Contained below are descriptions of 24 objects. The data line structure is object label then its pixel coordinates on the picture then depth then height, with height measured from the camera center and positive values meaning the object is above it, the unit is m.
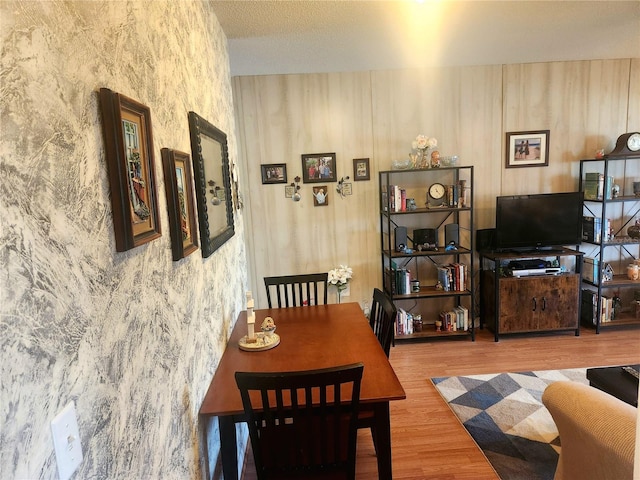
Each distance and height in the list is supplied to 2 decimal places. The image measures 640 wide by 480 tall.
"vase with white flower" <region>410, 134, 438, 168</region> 3.78 +0.35
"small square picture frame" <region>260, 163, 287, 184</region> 4.01 +0.20
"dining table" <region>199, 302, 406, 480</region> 1.59 -0.82
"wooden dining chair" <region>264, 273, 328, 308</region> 2.95 -0.66
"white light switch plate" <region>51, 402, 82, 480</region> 0.68 -0.42
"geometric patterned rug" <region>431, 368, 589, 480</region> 2.25 -1.59
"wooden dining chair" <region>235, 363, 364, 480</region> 1.36 -0.88
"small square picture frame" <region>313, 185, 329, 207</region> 4.06 -0.05
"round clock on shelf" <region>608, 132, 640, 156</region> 3.77 +0.28
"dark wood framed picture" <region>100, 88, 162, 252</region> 0.92 +0.08
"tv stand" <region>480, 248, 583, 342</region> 3.84 -1.18
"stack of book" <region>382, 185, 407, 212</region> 3.80 -0.14
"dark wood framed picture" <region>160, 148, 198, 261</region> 1.35 -0.02
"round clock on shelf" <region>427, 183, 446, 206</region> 3.95 -0.09
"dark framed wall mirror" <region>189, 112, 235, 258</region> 1.77 +0.06
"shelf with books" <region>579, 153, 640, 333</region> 3.92 -0.67
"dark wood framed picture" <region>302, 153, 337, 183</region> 4.01 +0.22
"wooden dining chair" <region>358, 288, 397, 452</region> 1.84 -0.80
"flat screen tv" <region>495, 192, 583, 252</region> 3.86 -0.41
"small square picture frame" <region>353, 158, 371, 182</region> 4.04 +0.18
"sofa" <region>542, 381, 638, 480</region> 1.31 -0.91
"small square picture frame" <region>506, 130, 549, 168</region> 4.06 +0.31
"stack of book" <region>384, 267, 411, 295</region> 3.92 -0.96
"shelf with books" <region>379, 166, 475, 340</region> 3.86 -0.63
